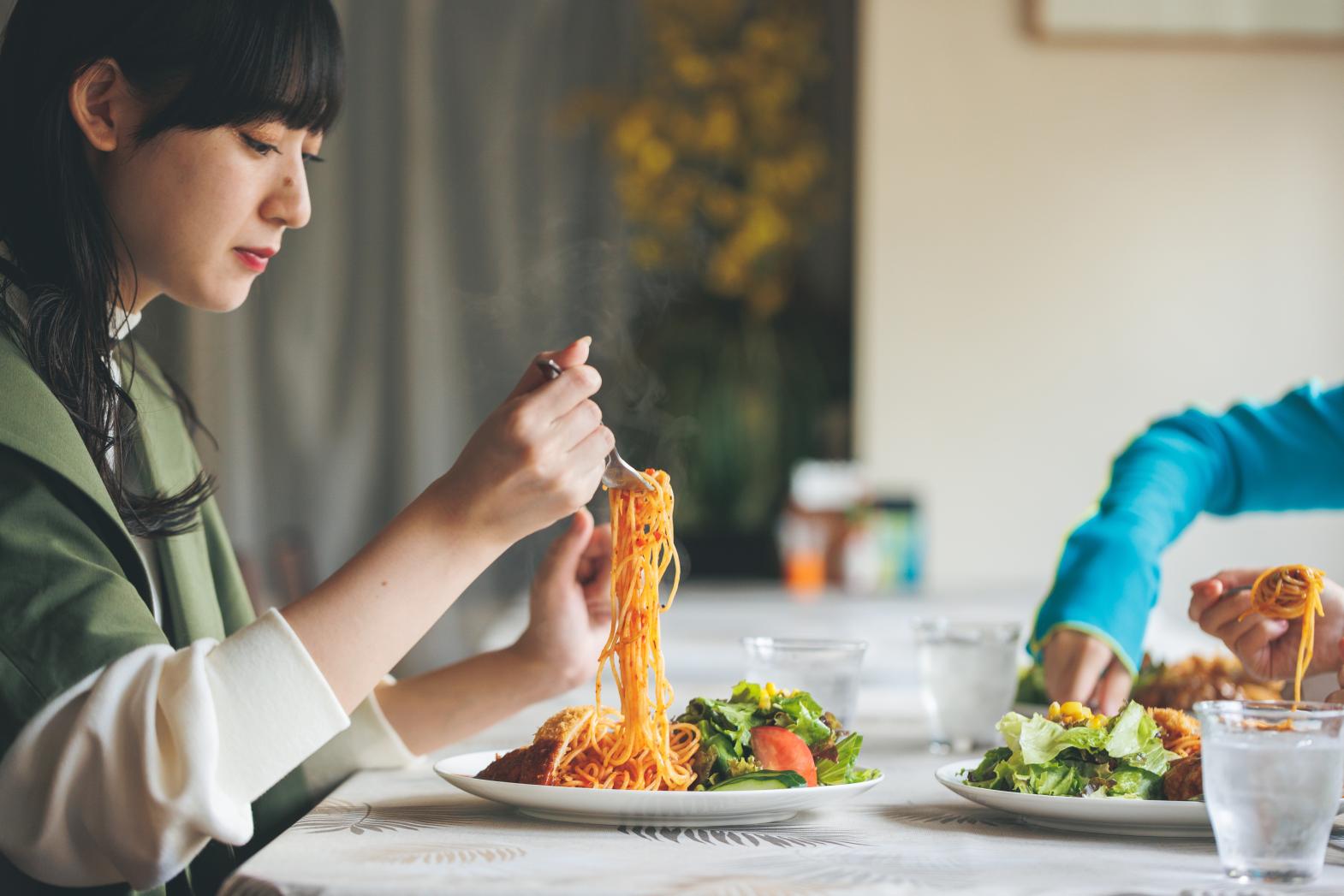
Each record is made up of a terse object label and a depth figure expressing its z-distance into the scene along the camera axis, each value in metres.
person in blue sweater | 1.20
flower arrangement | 4.25
